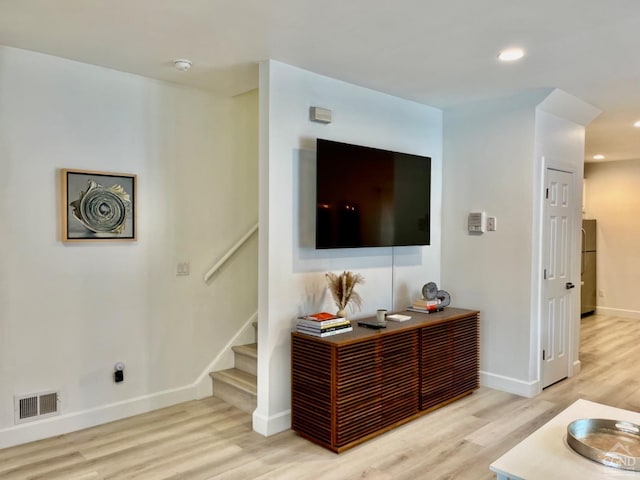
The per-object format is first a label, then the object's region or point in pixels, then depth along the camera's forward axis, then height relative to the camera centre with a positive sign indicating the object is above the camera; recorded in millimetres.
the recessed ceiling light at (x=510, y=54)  2977 +1176
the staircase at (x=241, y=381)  3631 -1210
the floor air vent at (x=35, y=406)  3059 -1170
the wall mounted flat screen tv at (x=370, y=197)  3348 +289
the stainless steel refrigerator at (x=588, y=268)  7546 -541
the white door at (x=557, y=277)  4172 -393
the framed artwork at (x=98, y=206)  3229 +183
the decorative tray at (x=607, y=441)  1715 -833
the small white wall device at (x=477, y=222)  4250 +110
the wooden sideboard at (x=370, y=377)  2984 -1013
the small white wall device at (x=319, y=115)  3438 +876
